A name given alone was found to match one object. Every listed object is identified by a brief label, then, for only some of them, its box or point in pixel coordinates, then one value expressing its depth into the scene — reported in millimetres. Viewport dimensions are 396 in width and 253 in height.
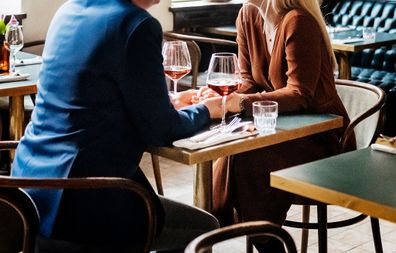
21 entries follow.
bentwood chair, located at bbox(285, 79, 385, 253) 2748
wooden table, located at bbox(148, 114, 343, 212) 2316
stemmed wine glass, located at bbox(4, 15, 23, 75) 3691
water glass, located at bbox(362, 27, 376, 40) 5453
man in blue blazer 2250
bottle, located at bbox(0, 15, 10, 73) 3619
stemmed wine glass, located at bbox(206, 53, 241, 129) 2570
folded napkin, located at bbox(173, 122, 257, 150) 2348
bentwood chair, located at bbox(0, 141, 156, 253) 2143
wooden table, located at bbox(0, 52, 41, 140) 3326
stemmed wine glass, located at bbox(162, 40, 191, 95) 2838
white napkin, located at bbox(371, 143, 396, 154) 2201
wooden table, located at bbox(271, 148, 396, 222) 1827
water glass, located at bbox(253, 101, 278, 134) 2562
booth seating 5844
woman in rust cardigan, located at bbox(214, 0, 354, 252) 2900
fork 2402
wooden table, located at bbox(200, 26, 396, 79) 5188
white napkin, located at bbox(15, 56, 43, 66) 3902
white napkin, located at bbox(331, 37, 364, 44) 5288
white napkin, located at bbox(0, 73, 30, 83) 3429
